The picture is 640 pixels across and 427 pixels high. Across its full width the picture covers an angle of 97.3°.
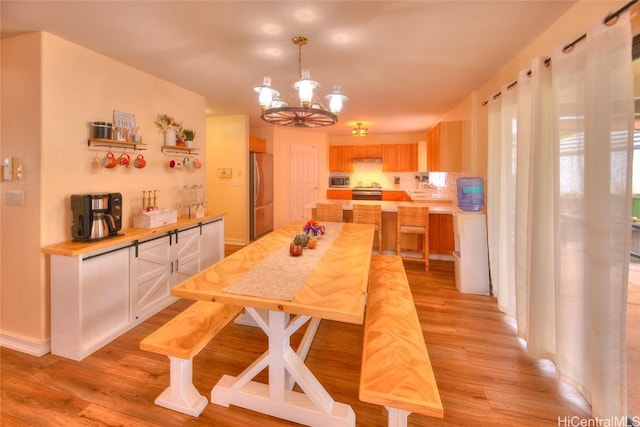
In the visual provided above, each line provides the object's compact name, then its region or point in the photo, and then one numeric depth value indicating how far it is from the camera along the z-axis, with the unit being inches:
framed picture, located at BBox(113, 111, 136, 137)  105.7
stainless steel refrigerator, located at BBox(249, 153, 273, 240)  218.1
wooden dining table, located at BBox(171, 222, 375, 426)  54.3
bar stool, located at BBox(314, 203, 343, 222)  165.8
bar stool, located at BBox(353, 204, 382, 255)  161.9
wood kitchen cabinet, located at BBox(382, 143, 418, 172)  269.7
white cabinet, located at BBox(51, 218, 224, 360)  82.8
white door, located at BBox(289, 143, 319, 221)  266.8
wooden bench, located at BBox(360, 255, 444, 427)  46.5
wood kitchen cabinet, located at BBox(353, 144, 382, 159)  276.7
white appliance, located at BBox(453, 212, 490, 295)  128.1
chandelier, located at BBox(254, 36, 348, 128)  79.9
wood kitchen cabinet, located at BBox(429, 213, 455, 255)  174.2
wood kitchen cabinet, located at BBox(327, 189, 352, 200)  277.6
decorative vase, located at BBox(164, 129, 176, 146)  128.1
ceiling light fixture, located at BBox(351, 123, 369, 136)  223.6
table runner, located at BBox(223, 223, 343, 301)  57.9
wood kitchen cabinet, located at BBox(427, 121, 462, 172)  163.3
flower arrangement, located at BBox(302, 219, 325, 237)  103.0
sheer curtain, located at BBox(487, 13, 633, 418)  55.4
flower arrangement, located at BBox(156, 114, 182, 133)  125.3
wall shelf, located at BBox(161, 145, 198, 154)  129.6
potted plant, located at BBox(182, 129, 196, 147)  137.3
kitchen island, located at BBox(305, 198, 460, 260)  173.9
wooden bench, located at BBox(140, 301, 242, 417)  61.3
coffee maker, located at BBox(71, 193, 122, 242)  88.3
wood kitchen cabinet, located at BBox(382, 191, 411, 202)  268.5
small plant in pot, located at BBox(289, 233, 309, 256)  83.5
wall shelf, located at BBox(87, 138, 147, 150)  97.2
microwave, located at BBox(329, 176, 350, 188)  286.7
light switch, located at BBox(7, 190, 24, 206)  86.7
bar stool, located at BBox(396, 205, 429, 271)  157.4
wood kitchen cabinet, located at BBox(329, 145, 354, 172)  282.4
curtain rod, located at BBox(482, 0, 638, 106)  52.8
